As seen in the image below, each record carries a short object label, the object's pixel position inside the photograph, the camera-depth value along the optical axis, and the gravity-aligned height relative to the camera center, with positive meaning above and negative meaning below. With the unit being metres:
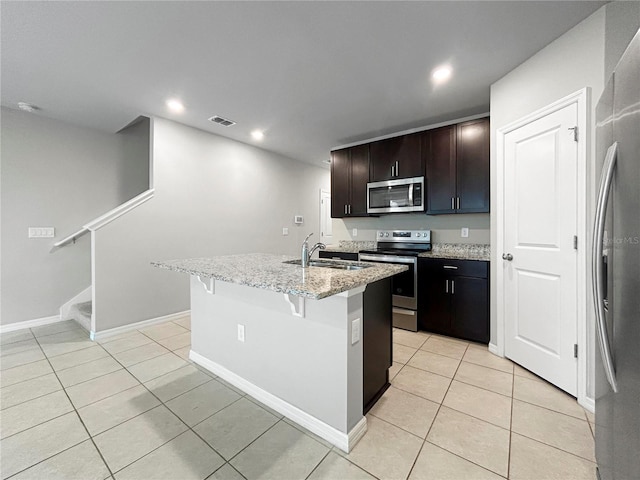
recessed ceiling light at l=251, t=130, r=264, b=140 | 3.90 +1.56
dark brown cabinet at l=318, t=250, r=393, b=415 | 1.70 -0.67
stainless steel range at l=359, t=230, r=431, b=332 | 3.18 -0.49
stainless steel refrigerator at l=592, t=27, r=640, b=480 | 0.81 -0.11
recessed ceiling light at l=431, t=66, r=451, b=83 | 2.35 +1.48
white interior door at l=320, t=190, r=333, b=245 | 6.12 +0.49
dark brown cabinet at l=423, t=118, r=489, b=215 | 3.01 +0.84
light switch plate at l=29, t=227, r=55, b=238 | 3.31 +0.12
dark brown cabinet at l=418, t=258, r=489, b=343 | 2.79 -0.62
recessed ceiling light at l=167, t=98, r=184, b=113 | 2.94 +1.51
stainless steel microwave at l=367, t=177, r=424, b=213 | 3.45 +0.60
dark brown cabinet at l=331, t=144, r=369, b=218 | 4.03 +0.91
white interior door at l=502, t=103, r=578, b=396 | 1.93 -0.05
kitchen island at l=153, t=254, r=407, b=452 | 1.47 -0.61
